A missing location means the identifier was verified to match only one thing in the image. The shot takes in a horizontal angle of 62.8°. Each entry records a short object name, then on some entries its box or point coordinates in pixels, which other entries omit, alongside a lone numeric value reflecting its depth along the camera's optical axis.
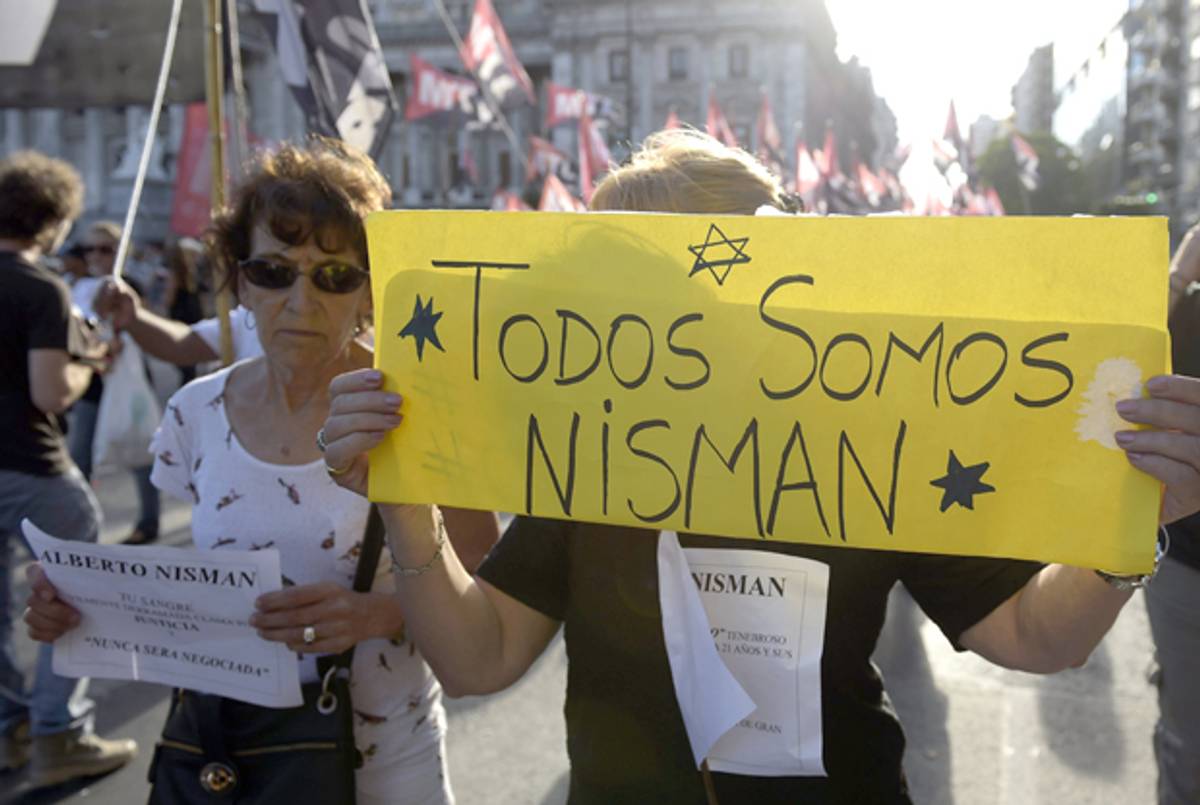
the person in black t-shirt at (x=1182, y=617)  2.15
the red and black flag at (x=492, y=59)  12.33
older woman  1.72
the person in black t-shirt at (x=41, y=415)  3.00
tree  54.97
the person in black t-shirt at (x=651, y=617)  1.26
